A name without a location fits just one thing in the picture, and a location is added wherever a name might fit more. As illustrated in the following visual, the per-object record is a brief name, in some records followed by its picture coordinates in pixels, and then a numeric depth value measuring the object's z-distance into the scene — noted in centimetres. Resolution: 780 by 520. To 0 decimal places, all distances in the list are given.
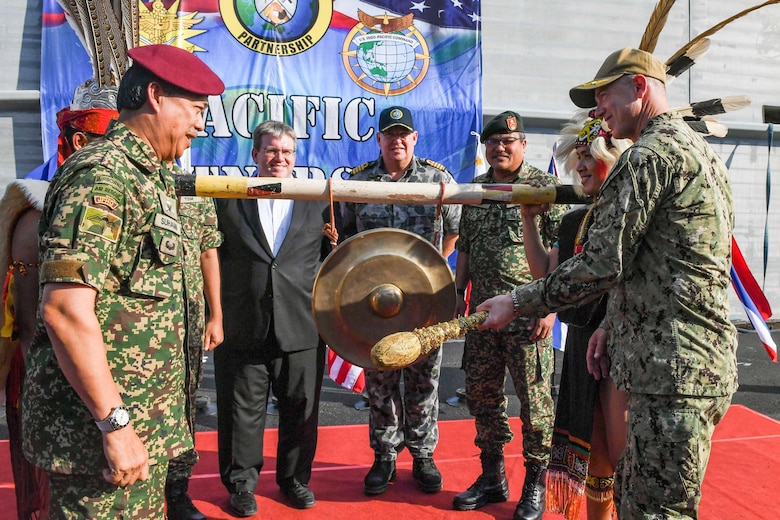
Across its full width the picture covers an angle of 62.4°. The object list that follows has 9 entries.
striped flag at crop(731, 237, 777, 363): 376
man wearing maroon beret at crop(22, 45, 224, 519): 157
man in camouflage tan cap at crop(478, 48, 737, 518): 198
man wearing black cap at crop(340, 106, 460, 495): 371
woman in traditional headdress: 272
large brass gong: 273
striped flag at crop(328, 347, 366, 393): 486
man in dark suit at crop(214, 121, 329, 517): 345
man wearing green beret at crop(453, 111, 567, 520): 339
